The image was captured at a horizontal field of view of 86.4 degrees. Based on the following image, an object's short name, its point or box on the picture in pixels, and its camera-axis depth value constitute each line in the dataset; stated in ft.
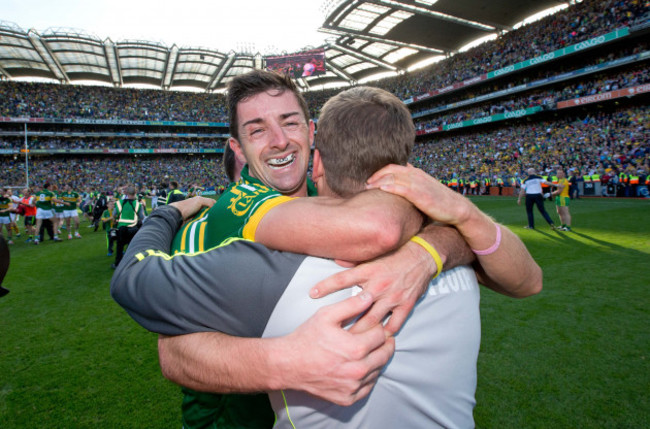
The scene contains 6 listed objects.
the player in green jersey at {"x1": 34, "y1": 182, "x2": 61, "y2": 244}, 43.27
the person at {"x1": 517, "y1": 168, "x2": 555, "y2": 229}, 37.45
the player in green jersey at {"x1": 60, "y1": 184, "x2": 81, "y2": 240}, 46.93
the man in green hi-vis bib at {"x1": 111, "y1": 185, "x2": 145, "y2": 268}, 29.53
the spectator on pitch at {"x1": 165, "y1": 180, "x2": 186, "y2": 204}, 22.78
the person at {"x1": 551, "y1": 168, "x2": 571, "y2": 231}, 36.37
